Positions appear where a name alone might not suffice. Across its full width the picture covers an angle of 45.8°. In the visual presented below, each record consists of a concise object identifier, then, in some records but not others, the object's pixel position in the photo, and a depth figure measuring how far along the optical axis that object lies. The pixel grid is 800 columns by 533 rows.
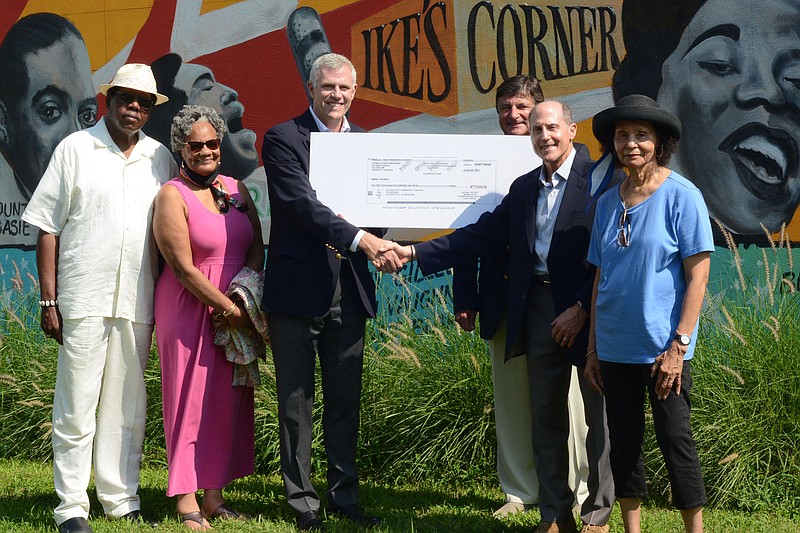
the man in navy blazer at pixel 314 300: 5.22
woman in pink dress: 5.29
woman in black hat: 4.24
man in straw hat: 5.24
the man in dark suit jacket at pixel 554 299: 4.89
